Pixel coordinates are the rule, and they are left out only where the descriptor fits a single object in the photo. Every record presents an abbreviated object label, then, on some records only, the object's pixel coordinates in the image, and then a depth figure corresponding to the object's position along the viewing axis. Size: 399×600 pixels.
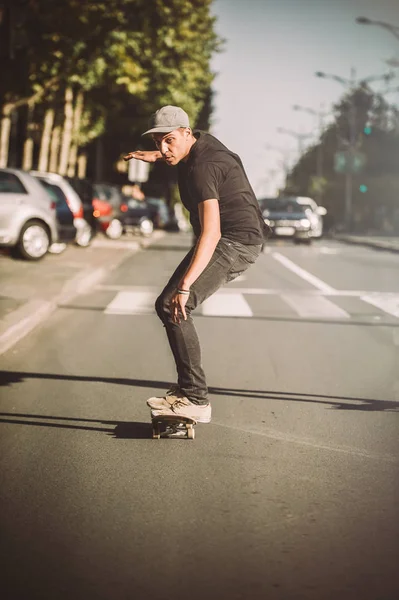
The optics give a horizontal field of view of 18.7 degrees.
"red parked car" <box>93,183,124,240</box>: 37.03
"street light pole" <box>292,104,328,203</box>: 85.75
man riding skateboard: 6.22
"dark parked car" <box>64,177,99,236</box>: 31.17
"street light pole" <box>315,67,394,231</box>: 64.38
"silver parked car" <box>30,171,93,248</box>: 25.48
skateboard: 6.49
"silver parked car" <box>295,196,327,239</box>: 43.69
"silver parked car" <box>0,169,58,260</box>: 21.55
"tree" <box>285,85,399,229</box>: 94.00
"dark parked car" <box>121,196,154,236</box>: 45.69
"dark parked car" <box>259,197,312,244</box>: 42.97
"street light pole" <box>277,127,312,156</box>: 99.88
